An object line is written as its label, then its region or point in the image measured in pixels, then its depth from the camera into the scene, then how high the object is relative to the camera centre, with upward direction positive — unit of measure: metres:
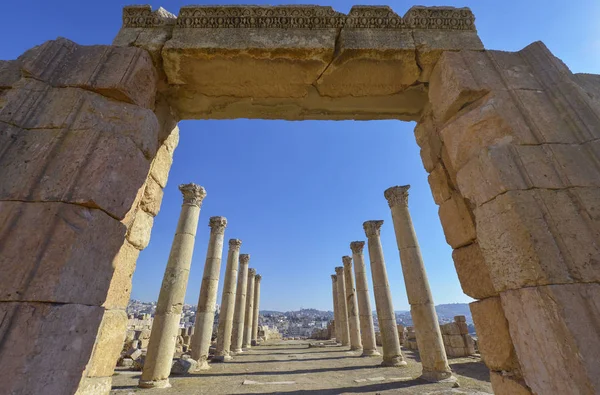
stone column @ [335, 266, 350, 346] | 21.78 +2.86
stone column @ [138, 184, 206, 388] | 7.87 +1.45
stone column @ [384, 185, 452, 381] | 8.60 +1.65
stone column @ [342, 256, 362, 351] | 17.59 +1.45
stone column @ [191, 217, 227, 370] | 11.48 +2.16
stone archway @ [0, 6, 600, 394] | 2.02 +1.72
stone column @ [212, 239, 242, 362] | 14.57 +2.01
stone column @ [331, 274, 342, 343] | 26.19 +3.61
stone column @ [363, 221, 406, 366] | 11.71 +1.94
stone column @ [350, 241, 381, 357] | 15.34 +2.34
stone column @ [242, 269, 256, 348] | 22.02 +2.92
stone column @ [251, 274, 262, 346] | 26.39 +3.51
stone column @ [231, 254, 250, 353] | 17.83 +2.52
